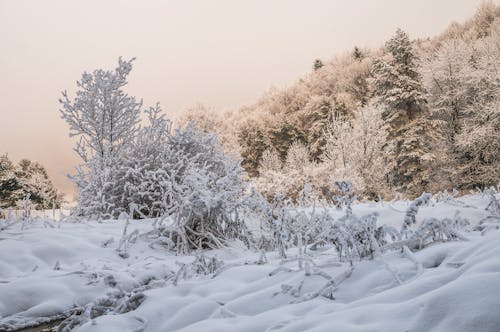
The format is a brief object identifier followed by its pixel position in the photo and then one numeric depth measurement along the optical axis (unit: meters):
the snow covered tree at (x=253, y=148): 37.66
